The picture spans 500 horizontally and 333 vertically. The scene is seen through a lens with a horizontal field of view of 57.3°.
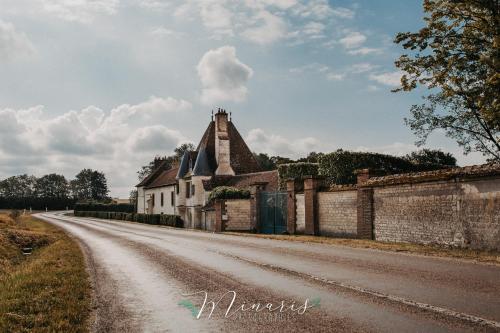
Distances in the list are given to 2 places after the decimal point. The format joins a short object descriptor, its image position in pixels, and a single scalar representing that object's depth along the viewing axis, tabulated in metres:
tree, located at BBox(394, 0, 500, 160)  16.97
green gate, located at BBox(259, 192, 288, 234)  26.55
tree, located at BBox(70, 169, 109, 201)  161.12
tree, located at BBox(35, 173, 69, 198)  162.00
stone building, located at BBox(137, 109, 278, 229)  47.53
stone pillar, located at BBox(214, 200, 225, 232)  31.77
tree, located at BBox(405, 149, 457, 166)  49.25
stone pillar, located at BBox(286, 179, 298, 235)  24.89
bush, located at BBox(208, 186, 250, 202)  33.75
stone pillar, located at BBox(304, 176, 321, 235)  23.00
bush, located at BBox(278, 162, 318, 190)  34.81
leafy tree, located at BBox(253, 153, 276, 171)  89.74
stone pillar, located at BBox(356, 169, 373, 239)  19.22
